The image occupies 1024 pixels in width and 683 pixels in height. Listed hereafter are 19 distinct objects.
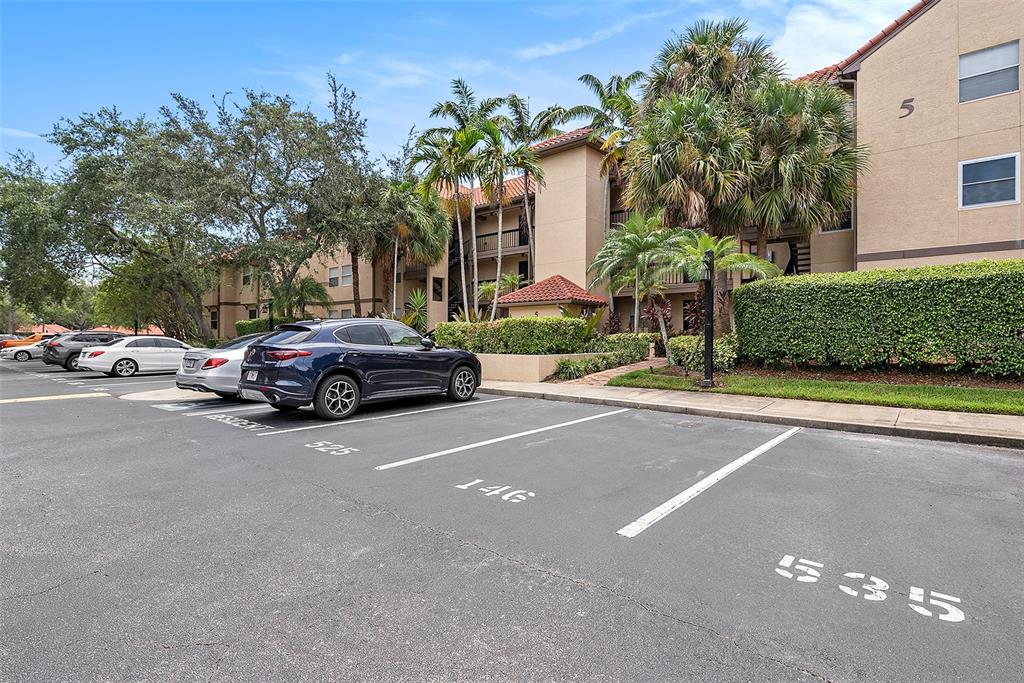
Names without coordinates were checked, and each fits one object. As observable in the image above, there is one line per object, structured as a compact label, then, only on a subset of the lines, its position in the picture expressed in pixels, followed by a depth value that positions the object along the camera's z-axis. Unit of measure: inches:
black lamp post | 465.7
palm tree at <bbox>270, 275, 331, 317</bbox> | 1069.1
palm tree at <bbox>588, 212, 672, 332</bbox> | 556.8
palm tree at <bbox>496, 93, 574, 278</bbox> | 877.8
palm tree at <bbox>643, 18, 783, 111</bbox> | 668.7
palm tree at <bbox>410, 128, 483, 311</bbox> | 737.0
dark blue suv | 329.7
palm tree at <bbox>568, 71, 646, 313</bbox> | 818.2
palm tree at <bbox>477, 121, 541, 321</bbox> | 732.0
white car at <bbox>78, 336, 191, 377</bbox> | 678.5
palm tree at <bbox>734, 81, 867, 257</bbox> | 573.0
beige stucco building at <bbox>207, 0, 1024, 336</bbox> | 538.3
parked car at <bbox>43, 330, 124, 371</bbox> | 829.2
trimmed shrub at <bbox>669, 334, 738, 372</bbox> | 536.7
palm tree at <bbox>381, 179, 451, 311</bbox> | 987.9
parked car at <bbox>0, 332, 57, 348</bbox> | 1189.7
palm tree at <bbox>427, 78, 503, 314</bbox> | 867.4
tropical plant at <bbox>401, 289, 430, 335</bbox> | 1000.9
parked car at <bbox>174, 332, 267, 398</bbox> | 431.8
